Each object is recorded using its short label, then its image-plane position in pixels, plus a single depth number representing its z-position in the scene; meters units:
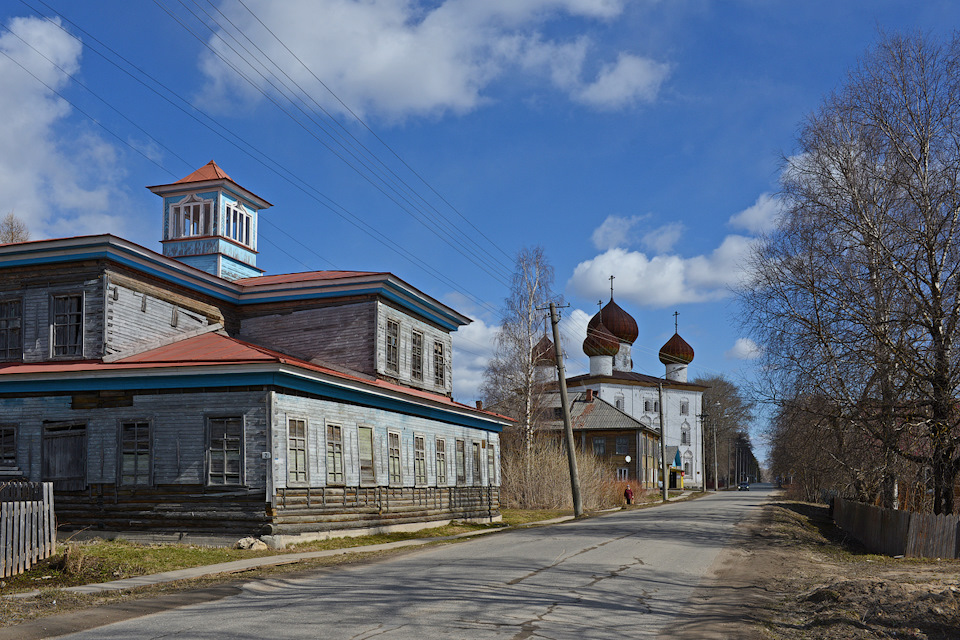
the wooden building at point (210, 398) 19.30
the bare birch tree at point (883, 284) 19.09
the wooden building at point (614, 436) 66.62
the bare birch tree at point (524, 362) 44.78
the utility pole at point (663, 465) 52.25
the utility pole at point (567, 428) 32.50
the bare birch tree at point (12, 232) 47.60
